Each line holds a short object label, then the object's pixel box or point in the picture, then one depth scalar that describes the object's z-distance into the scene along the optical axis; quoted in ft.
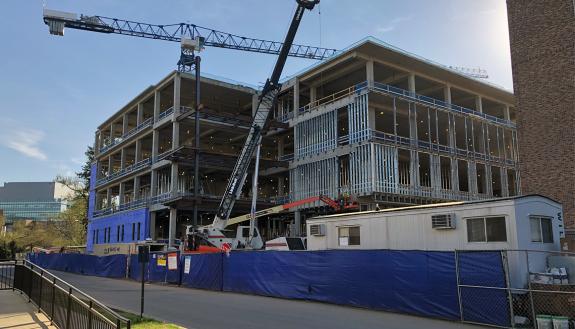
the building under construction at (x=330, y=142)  125.39
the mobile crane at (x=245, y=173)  103.96
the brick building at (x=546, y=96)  81.20
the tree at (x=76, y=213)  297.33
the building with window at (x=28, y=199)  583.17
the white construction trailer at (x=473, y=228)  47.55
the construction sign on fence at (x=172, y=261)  89.92
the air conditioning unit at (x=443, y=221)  53.31
